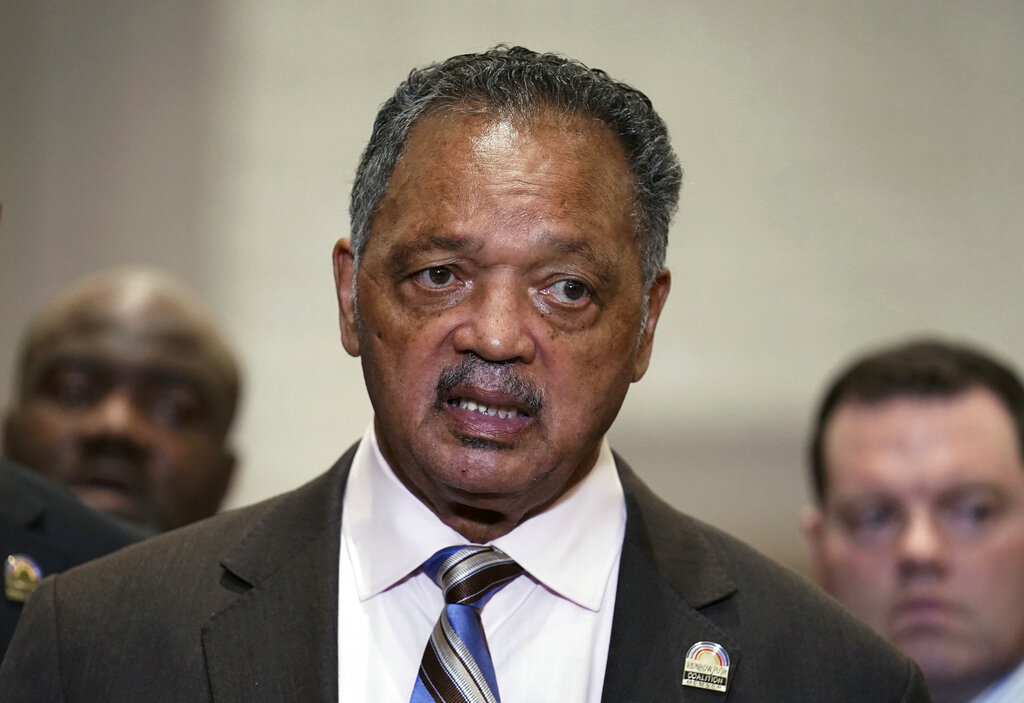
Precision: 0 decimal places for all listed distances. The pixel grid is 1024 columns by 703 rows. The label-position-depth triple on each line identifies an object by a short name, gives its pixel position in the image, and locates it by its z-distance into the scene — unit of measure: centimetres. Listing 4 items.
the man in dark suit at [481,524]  485
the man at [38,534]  597
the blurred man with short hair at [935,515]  778
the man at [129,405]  828
